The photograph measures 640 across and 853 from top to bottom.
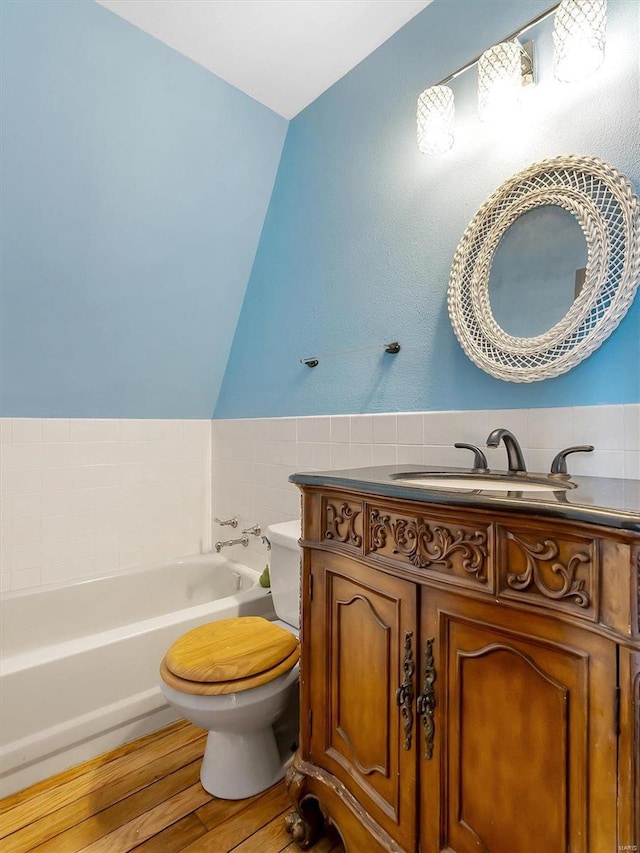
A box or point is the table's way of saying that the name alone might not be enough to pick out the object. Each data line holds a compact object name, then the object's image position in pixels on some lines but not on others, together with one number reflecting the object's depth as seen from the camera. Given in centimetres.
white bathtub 155
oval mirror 111
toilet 133
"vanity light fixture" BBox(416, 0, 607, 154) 109
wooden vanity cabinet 65
